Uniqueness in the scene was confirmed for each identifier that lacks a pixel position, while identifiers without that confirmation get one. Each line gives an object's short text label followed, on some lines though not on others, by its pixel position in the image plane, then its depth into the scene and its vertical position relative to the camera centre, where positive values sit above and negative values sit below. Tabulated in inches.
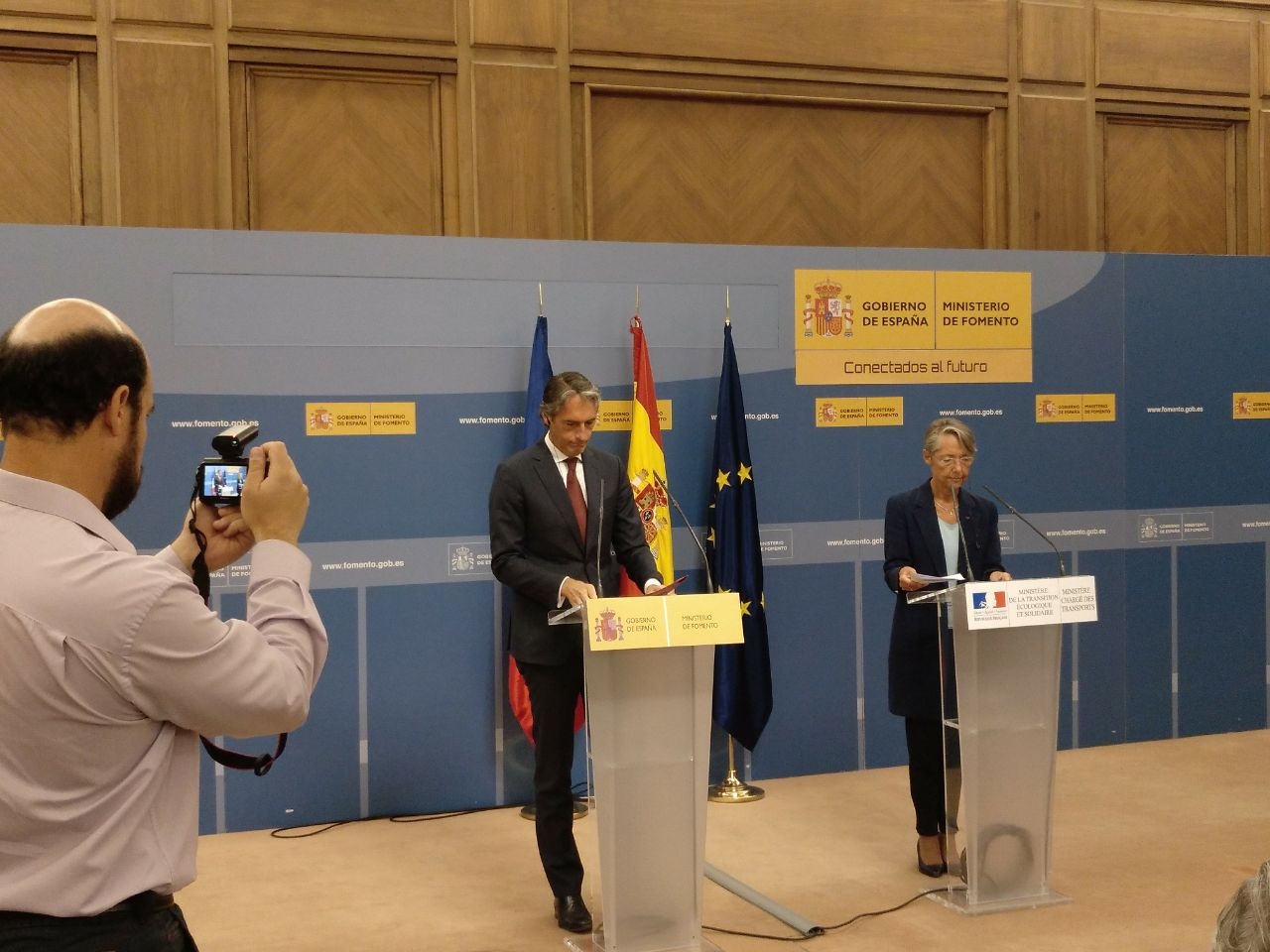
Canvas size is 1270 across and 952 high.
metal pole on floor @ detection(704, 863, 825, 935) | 158.2 -59.2
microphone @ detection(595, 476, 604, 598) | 166.3 -13.2
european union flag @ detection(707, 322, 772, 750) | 224.5 -21.6
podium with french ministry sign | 163.9 -38.4
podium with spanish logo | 148.1 -37.3
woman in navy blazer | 178.2 -18.5
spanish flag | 217.6 -5.8
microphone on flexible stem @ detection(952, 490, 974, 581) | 170.1 -13.7
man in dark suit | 162.9 -15.9
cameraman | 55.2 -9.3
